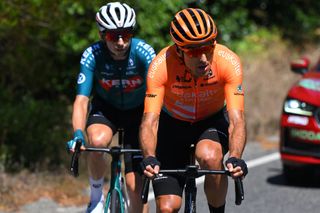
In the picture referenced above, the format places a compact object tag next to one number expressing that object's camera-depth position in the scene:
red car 19.69
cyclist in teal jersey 14.21
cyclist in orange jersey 11.75
